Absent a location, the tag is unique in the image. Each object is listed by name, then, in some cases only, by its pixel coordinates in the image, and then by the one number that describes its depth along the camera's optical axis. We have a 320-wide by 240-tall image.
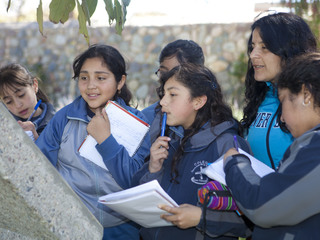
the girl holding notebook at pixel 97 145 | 2.43
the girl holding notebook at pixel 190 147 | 2.10
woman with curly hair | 2.28
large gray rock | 1.35
